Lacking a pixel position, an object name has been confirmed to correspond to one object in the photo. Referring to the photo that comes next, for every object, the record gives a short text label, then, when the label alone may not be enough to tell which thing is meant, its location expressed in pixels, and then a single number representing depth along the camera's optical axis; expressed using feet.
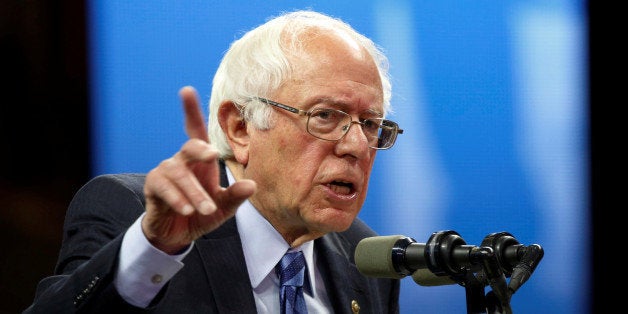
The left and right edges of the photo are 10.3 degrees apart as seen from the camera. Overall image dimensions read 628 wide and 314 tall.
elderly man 12.50
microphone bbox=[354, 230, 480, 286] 11.85
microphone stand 11.78
